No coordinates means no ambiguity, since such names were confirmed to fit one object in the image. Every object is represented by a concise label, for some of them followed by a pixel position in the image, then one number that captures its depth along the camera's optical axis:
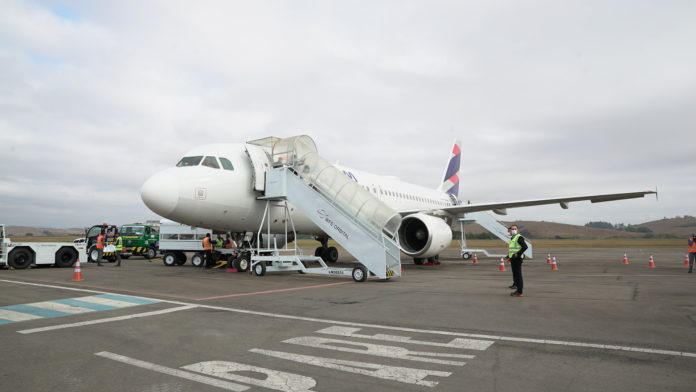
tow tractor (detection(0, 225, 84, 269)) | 16.03
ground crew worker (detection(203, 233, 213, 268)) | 17.22
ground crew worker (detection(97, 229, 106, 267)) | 18.73
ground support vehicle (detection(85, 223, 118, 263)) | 22.42
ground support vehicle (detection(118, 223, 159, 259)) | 26.66
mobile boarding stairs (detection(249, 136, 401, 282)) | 11.47
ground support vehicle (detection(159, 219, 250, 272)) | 20.61
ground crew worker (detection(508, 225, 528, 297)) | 8.66
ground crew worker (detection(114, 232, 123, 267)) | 18.01
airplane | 11.38
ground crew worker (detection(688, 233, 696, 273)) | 14.48
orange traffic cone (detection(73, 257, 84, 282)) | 11.40
